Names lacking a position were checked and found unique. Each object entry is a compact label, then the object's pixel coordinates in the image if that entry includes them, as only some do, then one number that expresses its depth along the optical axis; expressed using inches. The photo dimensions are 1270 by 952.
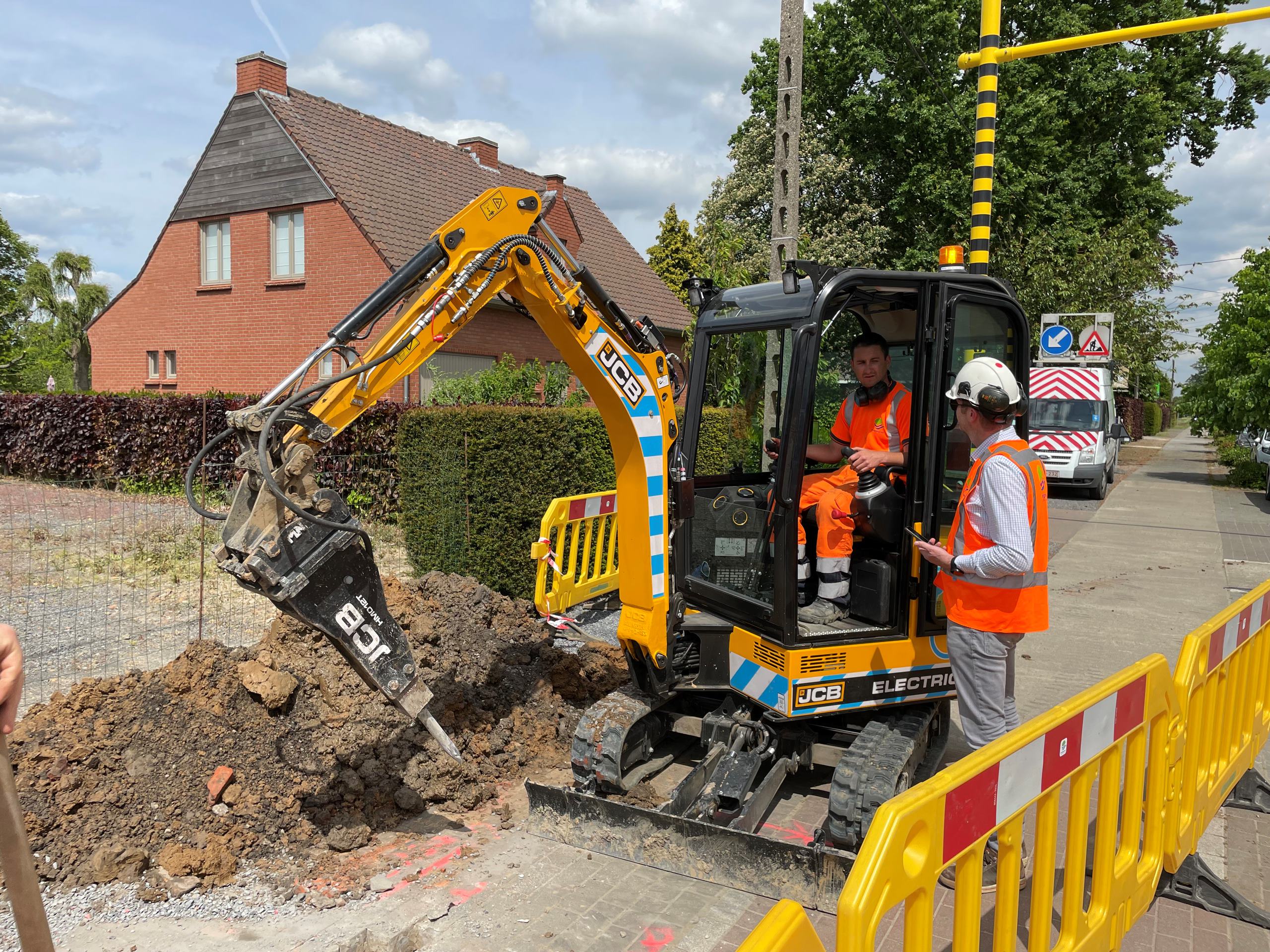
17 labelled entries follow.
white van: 781.3
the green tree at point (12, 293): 1256.2
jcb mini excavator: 148.1
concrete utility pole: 343.3
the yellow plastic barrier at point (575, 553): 283.0
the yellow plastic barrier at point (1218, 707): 149.3
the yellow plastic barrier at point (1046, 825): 78.1
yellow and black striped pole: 360.2
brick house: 791.1
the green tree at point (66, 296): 1740.5
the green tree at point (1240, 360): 808.9
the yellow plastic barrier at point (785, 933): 67.1
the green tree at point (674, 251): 1434.5
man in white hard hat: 154.0
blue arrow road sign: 673.6
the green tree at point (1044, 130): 1011.9
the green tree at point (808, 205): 1077.1
